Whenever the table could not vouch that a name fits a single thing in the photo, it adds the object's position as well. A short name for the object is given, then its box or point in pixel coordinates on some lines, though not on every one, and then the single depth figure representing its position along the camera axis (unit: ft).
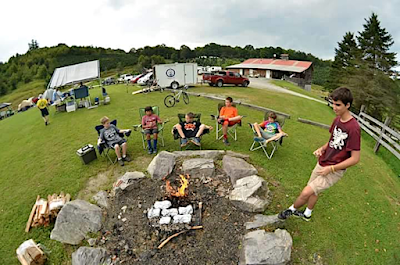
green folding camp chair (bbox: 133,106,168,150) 17.12
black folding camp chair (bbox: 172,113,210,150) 15.96
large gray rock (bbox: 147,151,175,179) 12.92
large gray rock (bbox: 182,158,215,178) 12.86
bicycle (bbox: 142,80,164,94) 47.06
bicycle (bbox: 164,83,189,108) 32.99
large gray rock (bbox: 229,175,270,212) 10.37
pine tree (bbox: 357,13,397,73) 66.90
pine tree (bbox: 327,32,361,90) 75.29
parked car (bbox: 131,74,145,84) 67.51
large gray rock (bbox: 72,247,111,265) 8.43
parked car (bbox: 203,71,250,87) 53.88
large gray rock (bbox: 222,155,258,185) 12.39
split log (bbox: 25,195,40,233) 10.57
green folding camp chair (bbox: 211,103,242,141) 18.04
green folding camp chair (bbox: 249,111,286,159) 15.43
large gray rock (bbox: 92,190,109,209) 11.23
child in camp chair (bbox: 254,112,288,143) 15.66
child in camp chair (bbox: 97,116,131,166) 15.03
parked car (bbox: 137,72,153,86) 57.24
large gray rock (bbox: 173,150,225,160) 14.67
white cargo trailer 47.50
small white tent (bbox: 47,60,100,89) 36.11
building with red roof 101.81
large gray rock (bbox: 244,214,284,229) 9.48
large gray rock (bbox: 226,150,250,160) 15.06
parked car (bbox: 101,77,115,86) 77.79
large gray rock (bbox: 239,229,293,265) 7.78
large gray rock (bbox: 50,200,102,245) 9.61
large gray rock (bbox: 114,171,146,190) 11.82
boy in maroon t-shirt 7.19
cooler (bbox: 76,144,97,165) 15.53
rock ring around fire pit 8.58
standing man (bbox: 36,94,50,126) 29.24
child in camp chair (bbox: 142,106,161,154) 16.38
